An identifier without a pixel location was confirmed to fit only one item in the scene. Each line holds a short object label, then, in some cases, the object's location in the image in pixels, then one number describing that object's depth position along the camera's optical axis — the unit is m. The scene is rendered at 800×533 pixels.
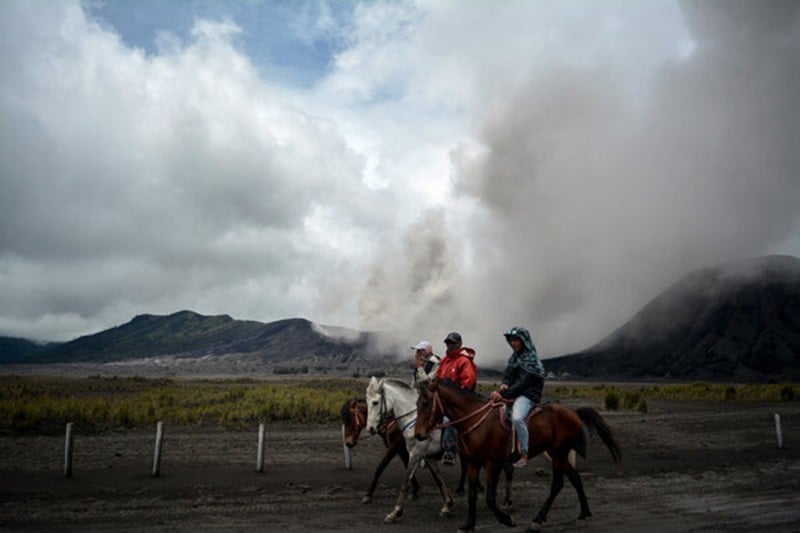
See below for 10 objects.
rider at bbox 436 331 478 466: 9.54
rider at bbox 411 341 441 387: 10.74
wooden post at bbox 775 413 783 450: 18.31
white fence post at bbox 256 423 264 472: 14.20
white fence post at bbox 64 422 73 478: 13.11
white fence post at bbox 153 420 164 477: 13.54
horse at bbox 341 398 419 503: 10.49
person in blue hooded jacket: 8.48
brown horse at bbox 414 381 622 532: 8.28
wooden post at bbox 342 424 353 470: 14.77
